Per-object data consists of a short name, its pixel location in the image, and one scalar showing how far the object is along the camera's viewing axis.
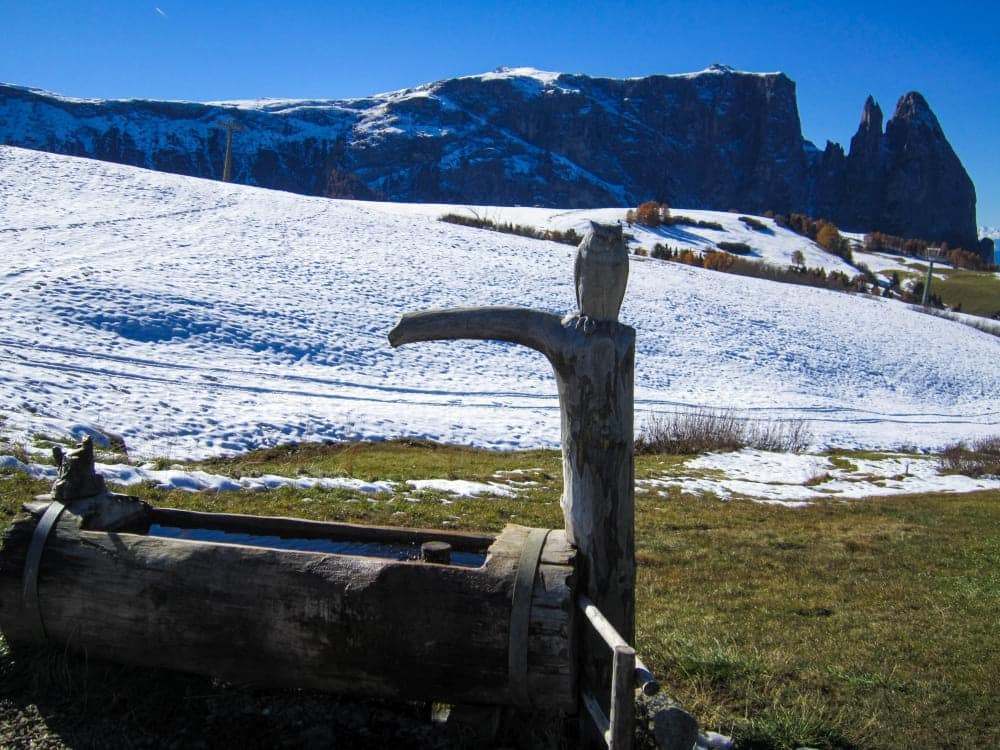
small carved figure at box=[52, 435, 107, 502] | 4.76
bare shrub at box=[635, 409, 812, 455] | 19.77
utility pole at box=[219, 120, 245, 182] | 52.47
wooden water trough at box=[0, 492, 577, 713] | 4.01
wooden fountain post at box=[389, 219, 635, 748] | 4.33
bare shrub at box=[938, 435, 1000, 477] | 19.94
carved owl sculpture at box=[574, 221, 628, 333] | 4.38
